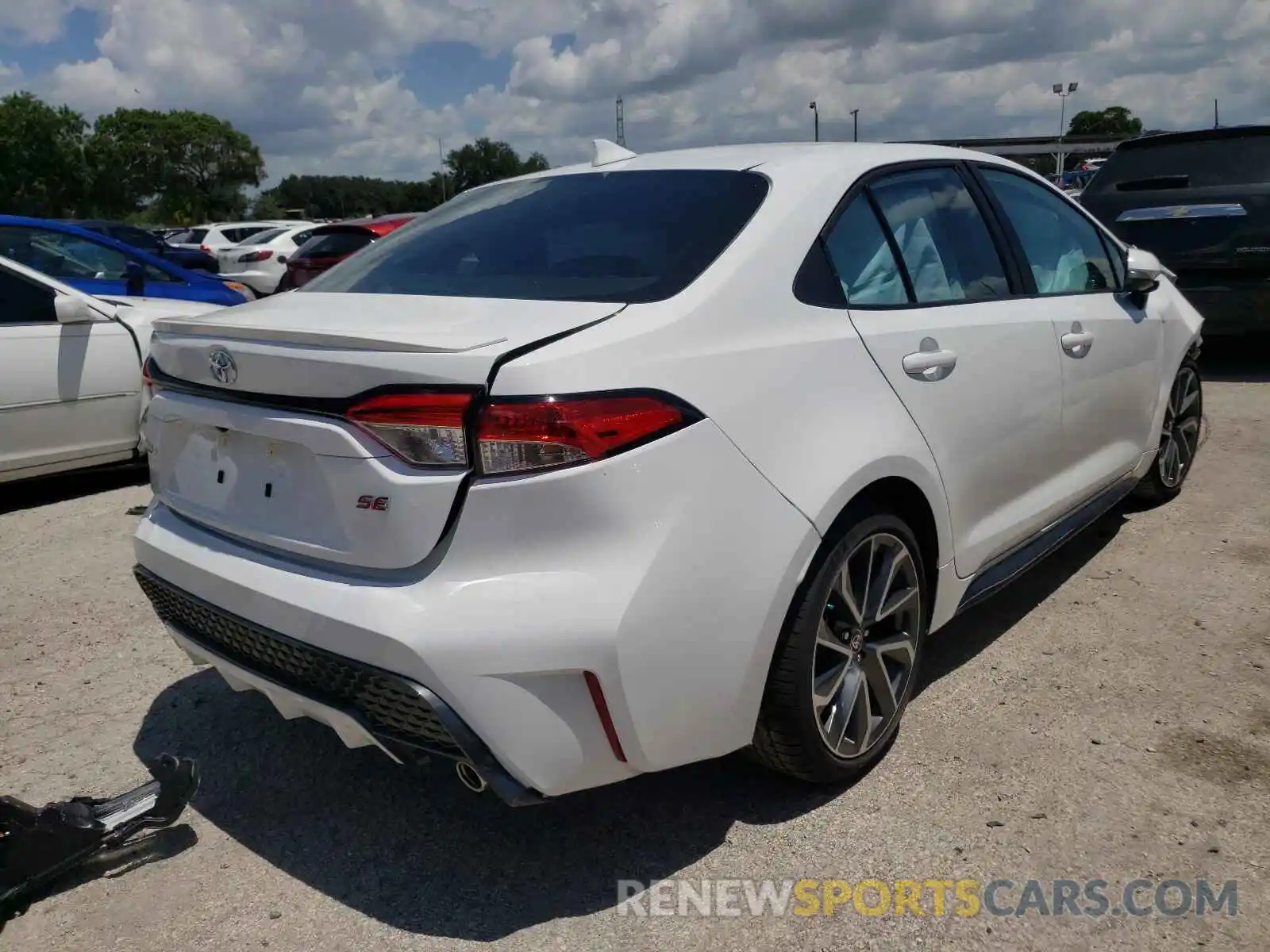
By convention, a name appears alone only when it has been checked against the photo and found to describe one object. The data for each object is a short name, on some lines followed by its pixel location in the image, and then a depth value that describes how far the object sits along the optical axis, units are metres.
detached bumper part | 2.43
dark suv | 7.27
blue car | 6.73
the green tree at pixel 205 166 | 79.31
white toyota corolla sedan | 2.12
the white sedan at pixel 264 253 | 16.83
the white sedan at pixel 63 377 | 5.46
